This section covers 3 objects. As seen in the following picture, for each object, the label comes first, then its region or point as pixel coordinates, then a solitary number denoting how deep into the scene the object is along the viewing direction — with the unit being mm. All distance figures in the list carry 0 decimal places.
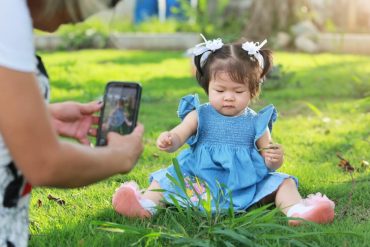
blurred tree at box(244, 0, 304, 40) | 12195
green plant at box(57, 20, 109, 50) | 12953
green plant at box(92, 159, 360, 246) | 2709
